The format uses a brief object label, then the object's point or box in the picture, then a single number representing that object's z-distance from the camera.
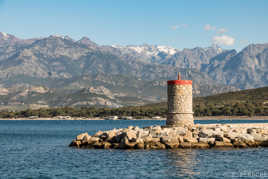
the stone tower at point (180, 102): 62.69
